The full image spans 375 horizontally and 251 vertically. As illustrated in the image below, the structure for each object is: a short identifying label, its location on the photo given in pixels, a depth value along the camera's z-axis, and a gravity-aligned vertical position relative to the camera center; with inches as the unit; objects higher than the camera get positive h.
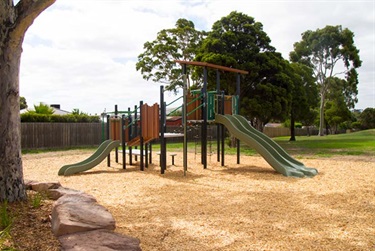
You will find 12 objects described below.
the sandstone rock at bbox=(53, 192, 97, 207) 174.6 -36.0
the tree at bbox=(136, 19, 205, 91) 1176.8 +268.7
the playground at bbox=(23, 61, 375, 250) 170.2 -51.3
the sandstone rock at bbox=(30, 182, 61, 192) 226.5 -36.5
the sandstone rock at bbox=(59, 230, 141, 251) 131.8 -44.0
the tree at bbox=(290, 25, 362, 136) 1360.7 +306.0
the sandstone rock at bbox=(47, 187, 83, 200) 211.3 -38.1
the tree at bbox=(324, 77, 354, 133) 1764.3 +133.0
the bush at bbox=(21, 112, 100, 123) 822.5 +30.5
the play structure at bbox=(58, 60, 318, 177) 388.8 +1.3
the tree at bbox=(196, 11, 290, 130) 729.0 +141.7
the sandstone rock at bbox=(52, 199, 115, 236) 147.5 -39.5
